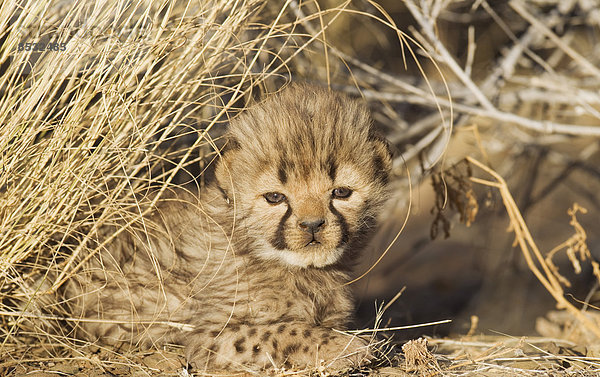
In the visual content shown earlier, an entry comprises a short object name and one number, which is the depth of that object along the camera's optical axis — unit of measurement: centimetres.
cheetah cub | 563
